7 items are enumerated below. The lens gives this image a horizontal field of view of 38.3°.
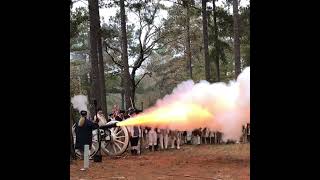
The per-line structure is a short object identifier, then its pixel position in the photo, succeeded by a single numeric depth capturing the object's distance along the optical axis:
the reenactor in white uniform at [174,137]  20.55
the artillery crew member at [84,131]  13.10
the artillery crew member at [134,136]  16.88
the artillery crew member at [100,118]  15.44
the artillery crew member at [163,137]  19.83
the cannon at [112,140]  15.19
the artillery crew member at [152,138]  19.15
